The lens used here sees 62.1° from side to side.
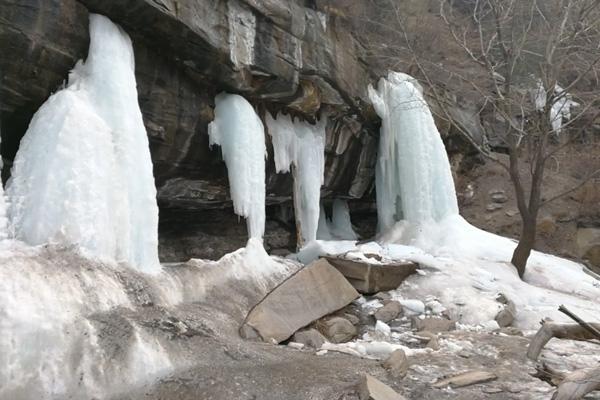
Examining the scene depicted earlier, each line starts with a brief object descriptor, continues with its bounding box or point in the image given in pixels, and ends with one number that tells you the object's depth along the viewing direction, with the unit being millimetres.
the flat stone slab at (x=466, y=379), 4469
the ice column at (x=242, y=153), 8602
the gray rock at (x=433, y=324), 7055
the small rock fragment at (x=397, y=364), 4720
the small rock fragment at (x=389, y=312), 7492
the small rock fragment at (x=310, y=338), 6004
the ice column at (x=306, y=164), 10688
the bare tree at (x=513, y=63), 10055
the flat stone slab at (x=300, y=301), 6086
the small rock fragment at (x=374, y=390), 3801
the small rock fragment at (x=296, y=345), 5787
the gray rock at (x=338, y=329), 6543
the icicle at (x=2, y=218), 4757
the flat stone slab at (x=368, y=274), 8547
